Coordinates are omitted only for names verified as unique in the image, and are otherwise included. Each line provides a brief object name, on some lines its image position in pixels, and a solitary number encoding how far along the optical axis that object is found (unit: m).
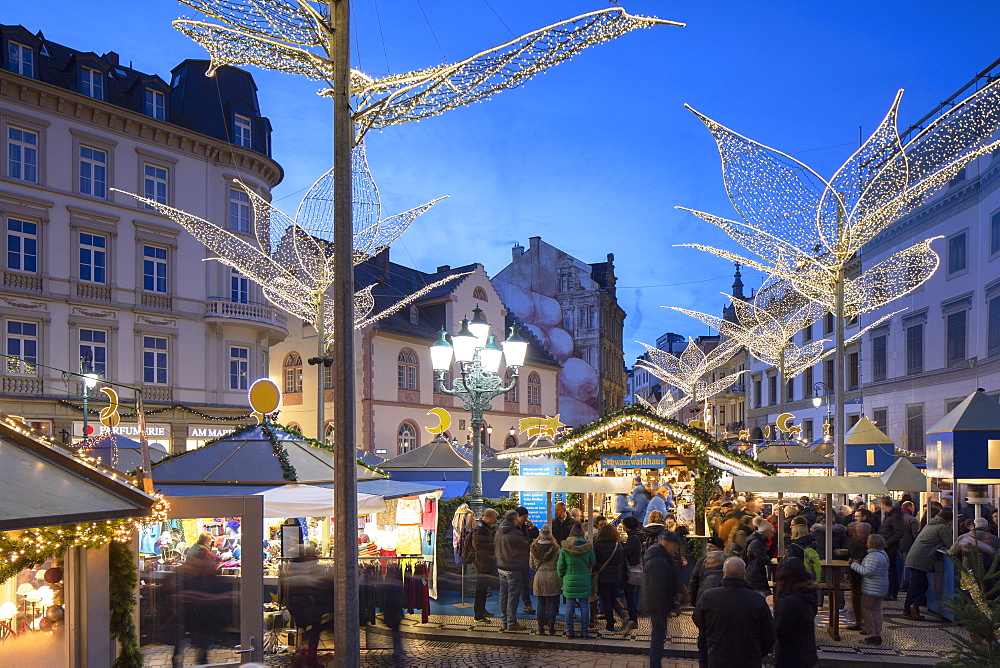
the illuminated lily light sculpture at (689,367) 37.31
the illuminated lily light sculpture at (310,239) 14.95
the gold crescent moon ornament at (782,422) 27.27
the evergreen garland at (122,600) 7.10
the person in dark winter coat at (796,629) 7.73
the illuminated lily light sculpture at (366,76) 7.36
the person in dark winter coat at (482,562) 12.46
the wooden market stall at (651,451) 18.09
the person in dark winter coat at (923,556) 12.53
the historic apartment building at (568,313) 59.34
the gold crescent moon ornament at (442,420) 22.94
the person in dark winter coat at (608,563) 11.63
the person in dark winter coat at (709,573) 9.08
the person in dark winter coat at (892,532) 14.01
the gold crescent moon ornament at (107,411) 14.23
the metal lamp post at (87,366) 25.68
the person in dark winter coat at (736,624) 6.80
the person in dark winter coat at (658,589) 9.03
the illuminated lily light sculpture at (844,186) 13.41
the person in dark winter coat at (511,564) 11.78
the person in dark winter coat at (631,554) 11.95
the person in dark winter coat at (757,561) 10.23
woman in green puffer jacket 10.99
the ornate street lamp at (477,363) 14.23
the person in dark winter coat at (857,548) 11.79
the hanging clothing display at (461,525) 14.12
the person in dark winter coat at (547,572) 11.34
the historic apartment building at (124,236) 28.33
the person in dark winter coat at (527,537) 13.10
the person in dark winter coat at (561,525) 13.26
